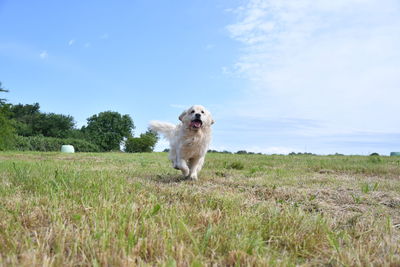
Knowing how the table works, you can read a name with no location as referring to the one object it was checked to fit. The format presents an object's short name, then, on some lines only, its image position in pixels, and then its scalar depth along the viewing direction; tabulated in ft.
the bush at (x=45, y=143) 119.14
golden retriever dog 20.13
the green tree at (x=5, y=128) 82.38
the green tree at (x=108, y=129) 161.58
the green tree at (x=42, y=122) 164.78
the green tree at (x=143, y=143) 145.79
